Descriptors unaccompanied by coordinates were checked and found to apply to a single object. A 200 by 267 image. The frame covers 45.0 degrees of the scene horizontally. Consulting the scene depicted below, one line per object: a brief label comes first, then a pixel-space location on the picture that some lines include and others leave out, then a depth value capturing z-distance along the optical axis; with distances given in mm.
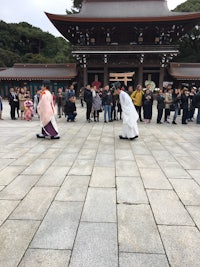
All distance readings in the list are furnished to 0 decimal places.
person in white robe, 6828
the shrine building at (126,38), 20125
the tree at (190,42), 33156
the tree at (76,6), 36428
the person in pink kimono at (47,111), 6789
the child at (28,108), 11234
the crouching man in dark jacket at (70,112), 10803
